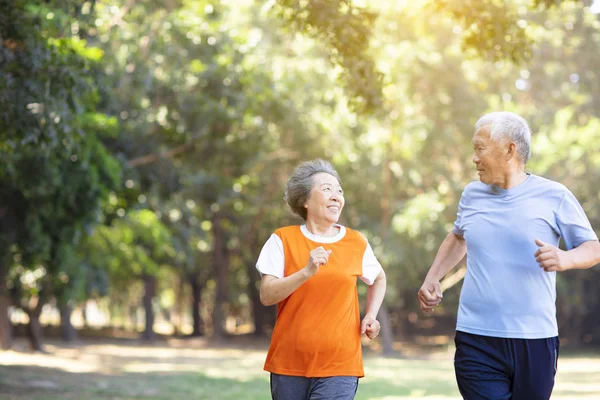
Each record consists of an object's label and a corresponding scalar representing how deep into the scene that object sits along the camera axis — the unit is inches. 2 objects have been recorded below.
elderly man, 189.3
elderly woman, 197.0
